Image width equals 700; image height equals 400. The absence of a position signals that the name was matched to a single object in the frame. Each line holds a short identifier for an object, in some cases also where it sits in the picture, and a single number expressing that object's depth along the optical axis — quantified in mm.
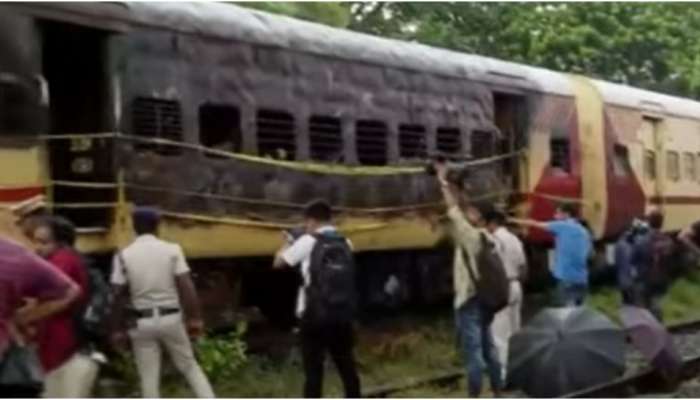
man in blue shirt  15383
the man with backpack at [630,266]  17016
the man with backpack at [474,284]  11750
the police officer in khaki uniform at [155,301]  10500
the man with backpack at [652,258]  16812
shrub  13297
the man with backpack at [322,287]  10695
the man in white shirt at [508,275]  13023
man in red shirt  8992
